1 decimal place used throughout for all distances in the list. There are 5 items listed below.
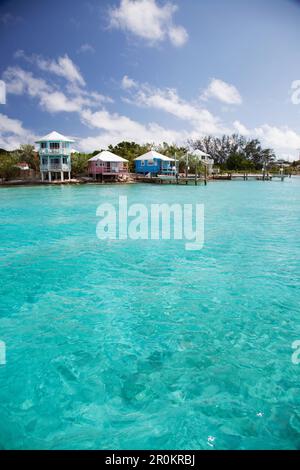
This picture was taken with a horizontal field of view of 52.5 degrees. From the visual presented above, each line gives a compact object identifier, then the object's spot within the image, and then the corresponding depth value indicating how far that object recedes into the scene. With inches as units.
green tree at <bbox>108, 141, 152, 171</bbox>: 2198.6
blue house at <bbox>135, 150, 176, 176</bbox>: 1995.6
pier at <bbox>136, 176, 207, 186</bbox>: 1882.4
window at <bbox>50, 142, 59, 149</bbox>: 1692.9
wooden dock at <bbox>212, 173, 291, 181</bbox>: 2567.2
